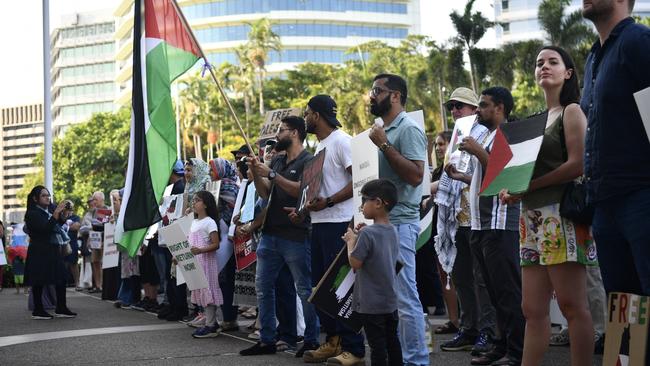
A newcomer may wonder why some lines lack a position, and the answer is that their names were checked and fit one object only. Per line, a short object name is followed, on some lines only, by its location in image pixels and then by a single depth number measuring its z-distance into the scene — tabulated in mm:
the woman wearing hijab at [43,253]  12859
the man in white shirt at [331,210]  7199
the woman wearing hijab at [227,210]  10391
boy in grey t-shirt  6051
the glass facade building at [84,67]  137000
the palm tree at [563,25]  48125
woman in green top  5062
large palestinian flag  9930
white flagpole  24609
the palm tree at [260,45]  73138
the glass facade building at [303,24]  104562
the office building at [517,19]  110000
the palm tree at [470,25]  51719
